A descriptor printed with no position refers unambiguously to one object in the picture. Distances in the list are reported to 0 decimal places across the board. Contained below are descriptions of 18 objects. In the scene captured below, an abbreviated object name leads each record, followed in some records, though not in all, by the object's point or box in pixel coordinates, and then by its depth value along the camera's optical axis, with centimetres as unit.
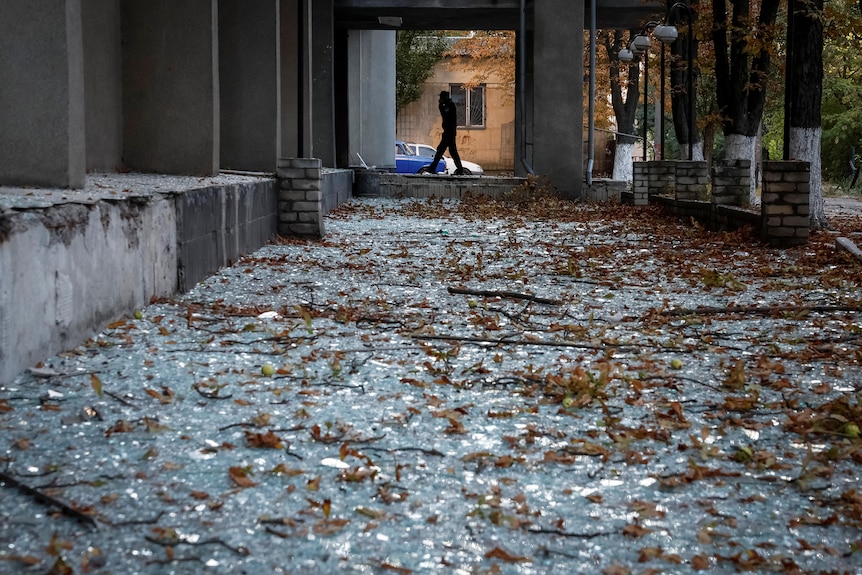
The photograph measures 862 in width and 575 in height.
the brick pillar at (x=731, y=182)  1589
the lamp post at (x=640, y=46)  2178
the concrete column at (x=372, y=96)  2730
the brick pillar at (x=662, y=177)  2269
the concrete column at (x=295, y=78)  1680
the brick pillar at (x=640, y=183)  2264
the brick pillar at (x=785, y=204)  1283
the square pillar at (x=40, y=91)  718
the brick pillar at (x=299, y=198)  1330
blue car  3769
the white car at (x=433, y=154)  3962
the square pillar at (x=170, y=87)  1155
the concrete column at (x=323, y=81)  2377
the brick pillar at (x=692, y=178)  1903
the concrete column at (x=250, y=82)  1414
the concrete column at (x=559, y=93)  2403
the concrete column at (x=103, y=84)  1115
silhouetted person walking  2756
